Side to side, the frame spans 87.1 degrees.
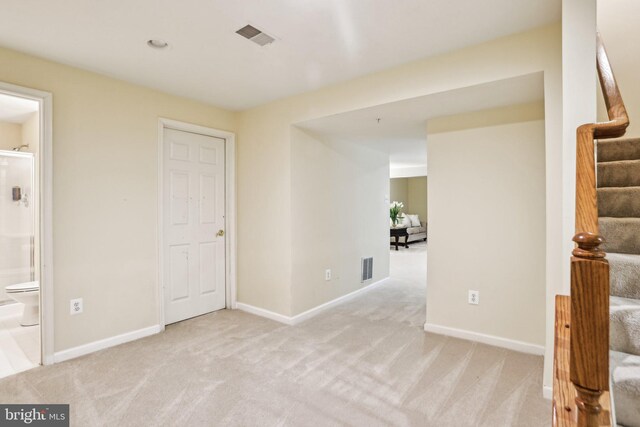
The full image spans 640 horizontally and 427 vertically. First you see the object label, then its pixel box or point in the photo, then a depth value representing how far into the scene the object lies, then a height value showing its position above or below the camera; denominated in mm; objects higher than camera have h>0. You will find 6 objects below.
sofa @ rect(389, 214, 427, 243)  9320 -403
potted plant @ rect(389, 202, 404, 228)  8883 +47
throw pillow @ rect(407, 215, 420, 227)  9908 -191
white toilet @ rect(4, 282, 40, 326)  3117 -772
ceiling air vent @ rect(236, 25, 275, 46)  2076 +1142
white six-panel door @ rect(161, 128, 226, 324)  3318 -101
